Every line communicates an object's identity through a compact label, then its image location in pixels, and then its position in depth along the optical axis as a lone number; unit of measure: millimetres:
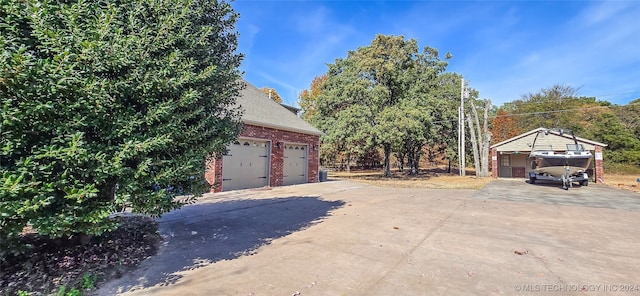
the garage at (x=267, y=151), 11633
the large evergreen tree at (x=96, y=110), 2654
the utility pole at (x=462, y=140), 21641
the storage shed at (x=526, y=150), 17750
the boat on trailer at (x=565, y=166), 14500
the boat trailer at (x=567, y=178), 14133
